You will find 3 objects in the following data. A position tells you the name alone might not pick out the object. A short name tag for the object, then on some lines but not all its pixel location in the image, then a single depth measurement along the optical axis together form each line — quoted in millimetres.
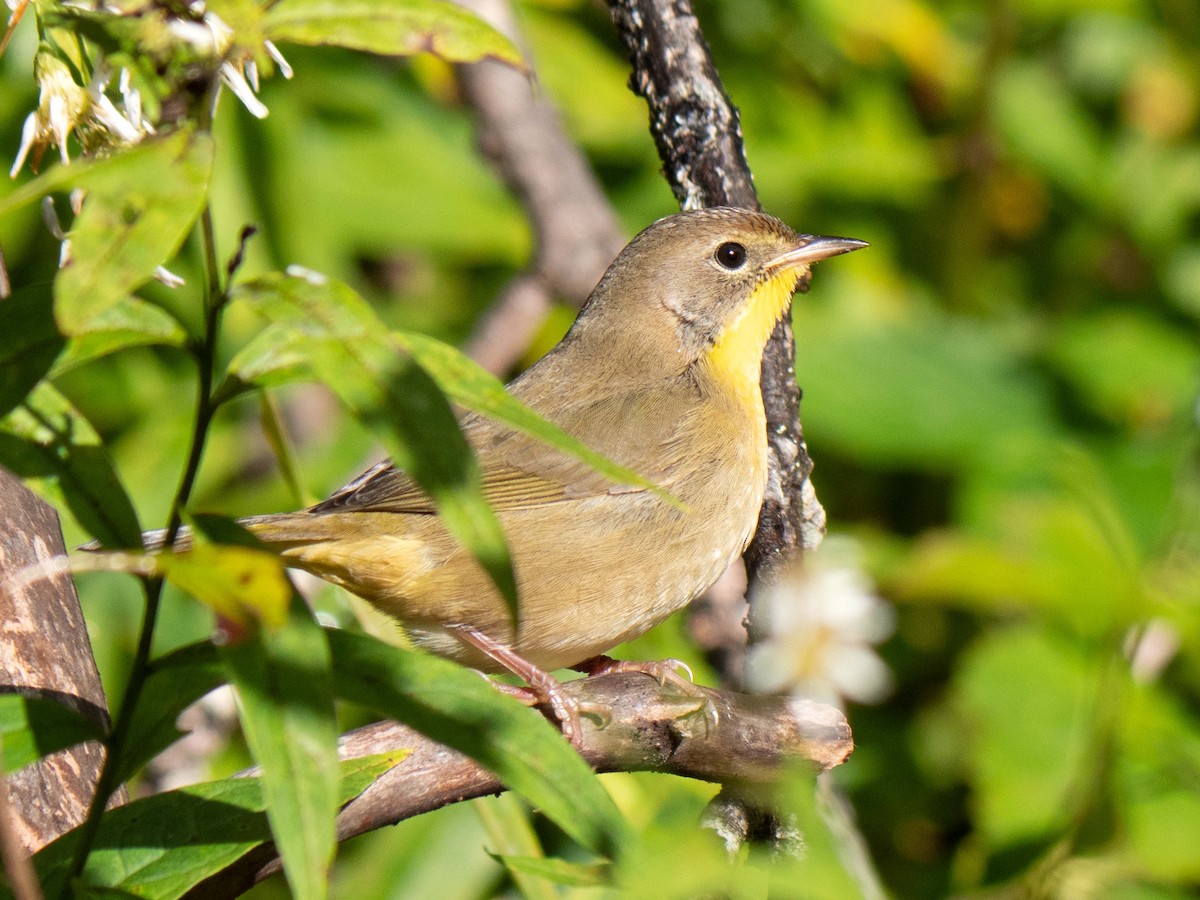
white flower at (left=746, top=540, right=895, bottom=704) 5309
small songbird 5930
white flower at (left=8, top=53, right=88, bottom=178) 3586
